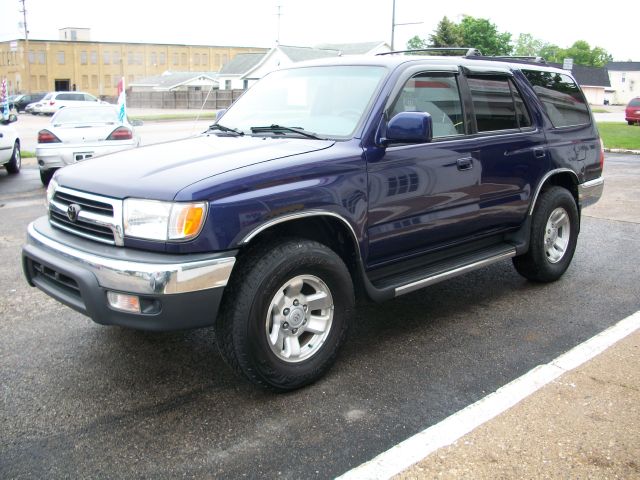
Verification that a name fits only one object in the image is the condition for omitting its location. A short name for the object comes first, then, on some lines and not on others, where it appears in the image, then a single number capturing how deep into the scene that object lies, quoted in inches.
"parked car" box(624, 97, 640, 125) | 1295.5
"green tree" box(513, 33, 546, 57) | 5004.4
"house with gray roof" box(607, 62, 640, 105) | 4192.9
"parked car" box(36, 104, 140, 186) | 448.6
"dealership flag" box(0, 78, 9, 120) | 799.1
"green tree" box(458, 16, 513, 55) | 3016.7
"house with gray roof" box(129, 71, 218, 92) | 2955.2
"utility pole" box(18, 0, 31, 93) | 2916.3
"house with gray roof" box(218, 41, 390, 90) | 2559.1
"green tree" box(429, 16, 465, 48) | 2407.7
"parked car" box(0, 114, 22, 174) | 489.1
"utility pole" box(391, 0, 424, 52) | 1245.1
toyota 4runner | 131.6
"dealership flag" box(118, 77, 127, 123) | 593.6
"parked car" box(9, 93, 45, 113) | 1895.9
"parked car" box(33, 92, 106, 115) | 1662.2
